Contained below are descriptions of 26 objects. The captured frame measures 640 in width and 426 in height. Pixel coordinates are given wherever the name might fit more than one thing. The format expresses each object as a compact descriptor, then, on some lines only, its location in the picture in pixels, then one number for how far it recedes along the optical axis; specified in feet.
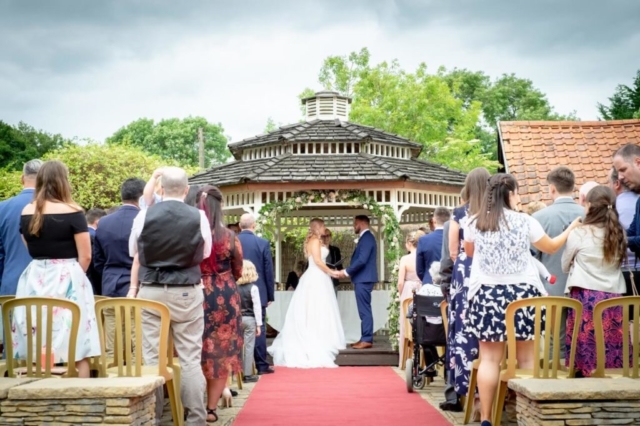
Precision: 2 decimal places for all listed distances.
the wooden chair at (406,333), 41.37
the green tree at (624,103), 117.80
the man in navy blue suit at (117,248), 27.78
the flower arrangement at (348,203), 54.80
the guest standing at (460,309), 25.35
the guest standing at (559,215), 26.68
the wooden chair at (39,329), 19.99
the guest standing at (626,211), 23.08
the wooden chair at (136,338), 20.81
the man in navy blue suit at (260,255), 42.36
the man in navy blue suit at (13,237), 26.05
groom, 51.60
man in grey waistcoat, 22.11
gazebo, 55.16
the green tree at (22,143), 176.55
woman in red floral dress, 25.16
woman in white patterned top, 21.94
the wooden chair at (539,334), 20.57
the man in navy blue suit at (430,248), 36.24
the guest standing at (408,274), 44.50
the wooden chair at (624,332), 20.11
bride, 50.65
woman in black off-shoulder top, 22.04
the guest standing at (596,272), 22.02
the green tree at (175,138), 212.02
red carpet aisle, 27.04
